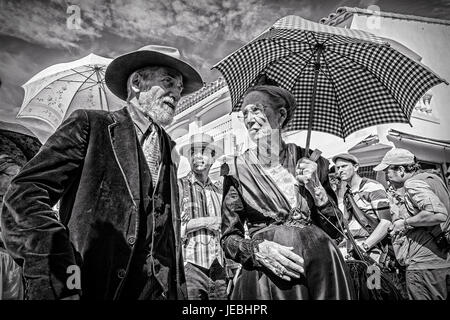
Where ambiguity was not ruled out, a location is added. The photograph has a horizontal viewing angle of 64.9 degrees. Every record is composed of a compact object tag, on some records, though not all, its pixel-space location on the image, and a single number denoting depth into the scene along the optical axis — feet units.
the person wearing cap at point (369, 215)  10.08
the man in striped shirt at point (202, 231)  10.80
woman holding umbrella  6.01
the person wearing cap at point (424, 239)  9.25
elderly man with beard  4.49
